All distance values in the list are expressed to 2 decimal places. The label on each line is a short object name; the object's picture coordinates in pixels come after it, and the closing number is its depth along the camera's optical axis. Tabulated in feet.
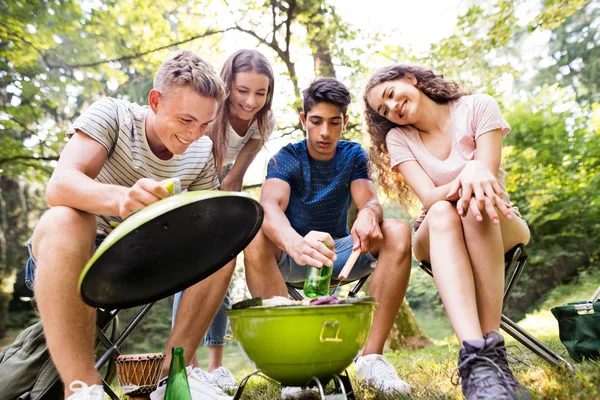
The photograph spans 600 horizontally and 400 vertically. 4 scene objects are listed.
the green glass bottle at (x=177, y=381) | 4.82
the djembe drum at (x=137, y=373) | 5.19
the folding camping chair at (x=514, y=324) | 6.20
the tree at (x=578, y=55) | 37.45
